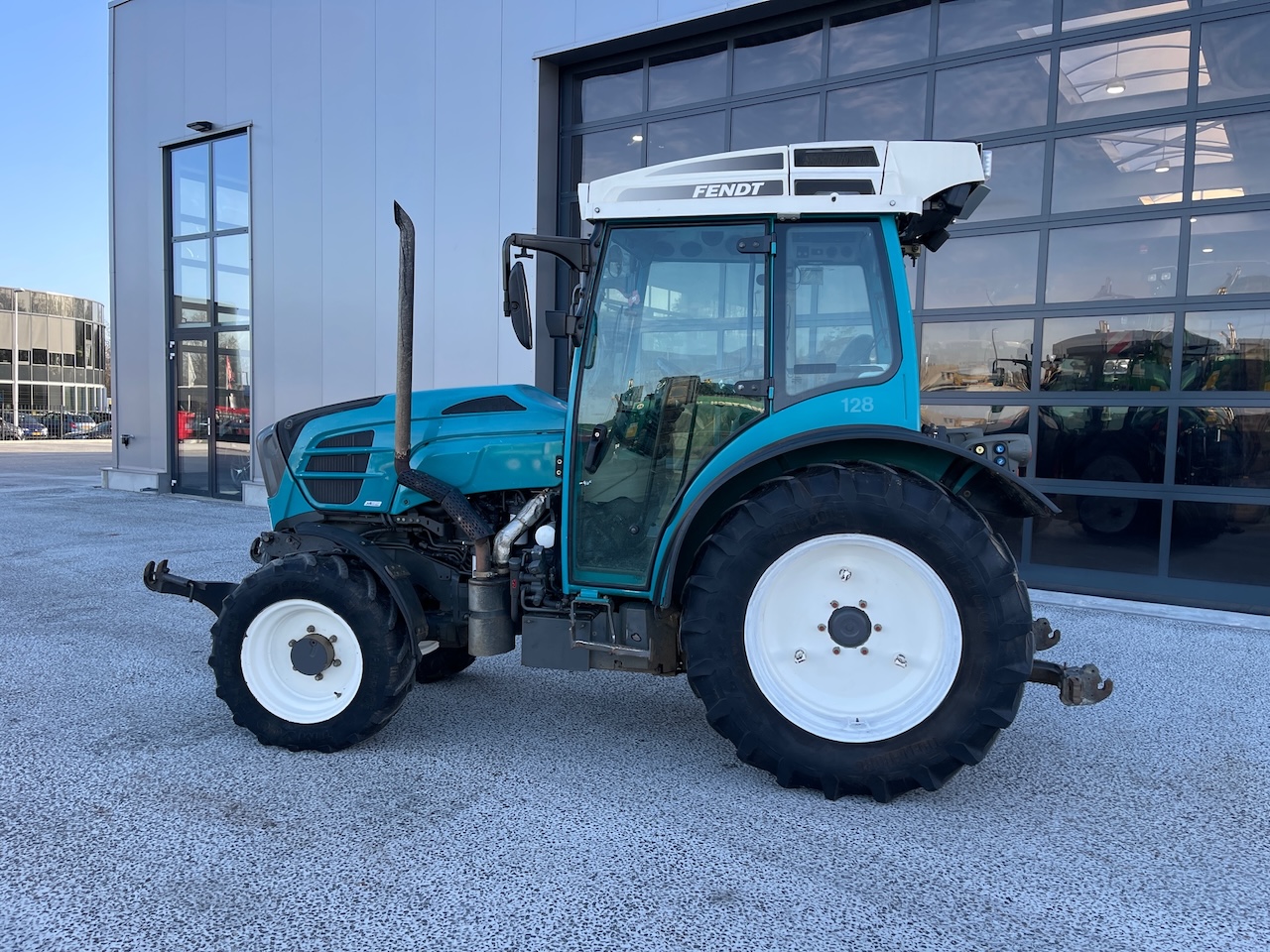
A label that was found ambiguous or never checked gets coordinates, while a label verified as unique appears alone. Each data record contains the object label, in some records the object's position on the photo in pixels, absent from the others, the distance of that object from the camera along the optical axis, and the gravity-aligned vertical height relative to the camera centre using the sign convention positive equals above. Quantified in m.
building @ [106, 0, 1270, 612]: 6.09 +2.27
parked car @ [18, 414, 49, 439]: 32.16 -0.39
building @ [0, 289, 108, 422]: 50.03 +4.05
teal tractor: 2.82 -0.29
